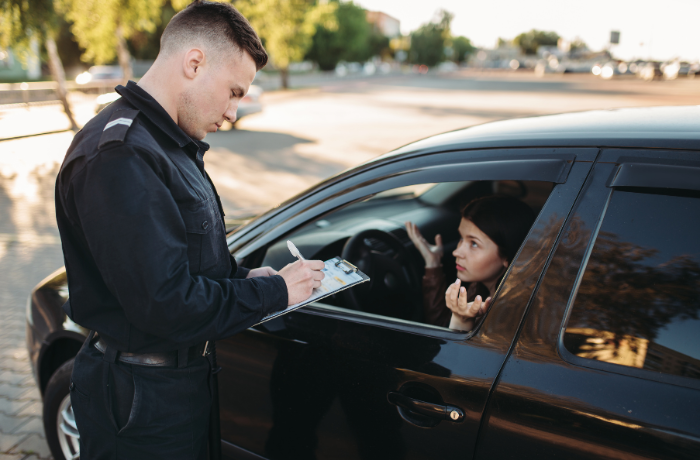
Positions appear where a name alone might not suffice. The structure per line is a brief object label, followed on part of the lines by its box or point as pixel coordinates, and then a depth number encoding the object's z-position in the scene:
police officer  1.17
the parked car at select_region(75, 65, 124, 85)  33.35
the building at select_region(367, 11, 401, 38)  141.27
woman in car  1.85
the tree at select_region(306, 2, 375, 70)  50.06
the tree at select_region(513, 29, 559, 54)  127.31
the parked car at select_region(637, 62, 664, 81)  41.95
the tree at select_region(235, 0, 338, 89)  24.88
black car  1.23
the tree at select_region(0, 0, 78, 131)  10.03
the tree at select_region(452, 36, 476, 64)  119.68
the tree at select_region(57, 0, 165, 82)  14.26
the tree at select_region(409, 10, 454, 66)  85.75
